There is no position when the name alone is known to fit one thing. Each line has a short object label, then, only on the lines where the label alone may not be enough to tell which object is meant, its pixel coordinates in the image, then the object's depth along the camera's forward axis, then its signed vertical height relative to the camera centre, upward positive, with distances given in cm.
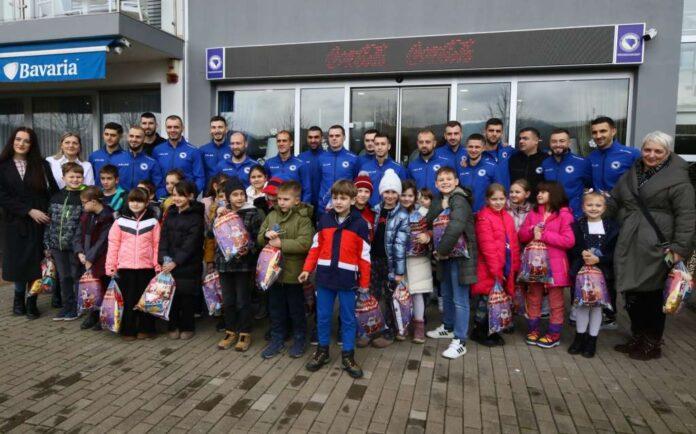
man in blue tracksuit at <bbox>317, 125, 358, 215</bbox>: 554 +21
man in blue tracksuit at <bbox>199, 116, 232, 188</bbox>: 559 +37
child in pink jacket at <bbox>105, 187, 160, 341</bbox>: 426 -74
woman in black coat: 486 -34
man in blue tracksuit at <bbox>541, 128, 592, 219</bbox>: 475 +15
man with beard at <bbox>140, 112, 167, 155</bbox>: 578 +55
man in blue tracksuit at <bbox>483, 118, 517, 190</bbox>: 515 +36
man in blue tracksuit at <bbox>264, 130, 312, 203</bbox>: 536 +16
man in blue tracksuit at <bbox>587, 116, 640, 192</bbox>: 452 +30
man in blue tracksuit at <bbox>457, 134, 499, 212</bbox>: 495 +9
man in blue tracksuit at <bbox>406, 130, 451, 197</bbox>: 511 +21
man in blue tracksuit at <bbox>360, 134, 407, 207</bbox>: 514 +19
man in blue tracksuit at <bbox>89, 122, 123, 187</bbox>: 529 +30
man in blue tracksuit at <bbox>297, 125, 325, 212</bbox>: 573 +29
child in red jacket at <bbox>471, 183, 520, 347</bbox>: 409 -60
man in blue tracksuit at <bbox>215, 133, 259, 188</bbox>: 521 +20
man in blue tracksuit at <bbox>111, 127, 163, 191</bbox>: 537 +15
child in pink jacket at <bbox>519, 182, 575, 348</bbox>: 404 -51
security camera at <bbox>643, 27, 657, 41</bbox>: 621 +207
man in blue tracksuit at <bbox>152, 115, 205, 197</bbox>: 558 +27
